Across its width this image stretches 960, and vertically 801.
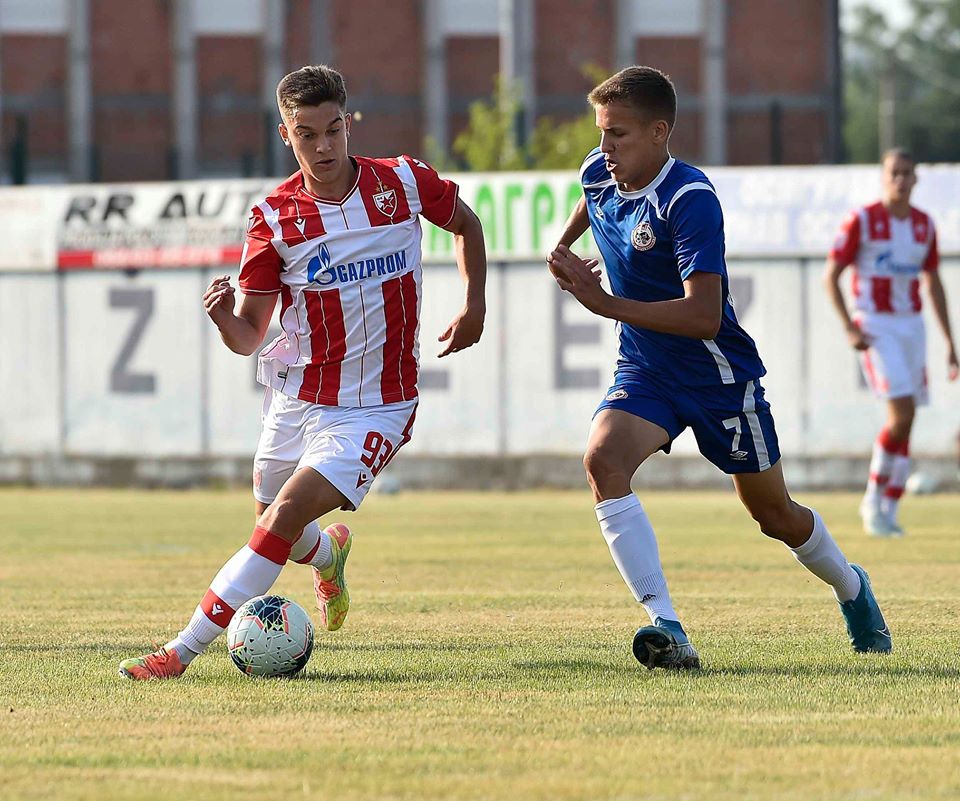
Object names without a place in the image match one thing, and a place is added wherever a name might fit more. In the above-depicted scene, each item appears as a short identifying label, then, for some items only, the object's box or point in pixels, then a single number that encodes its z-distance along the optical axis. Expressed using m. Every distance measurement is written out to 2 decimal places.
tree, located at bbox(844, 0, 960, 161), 151.62
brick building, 85.81
